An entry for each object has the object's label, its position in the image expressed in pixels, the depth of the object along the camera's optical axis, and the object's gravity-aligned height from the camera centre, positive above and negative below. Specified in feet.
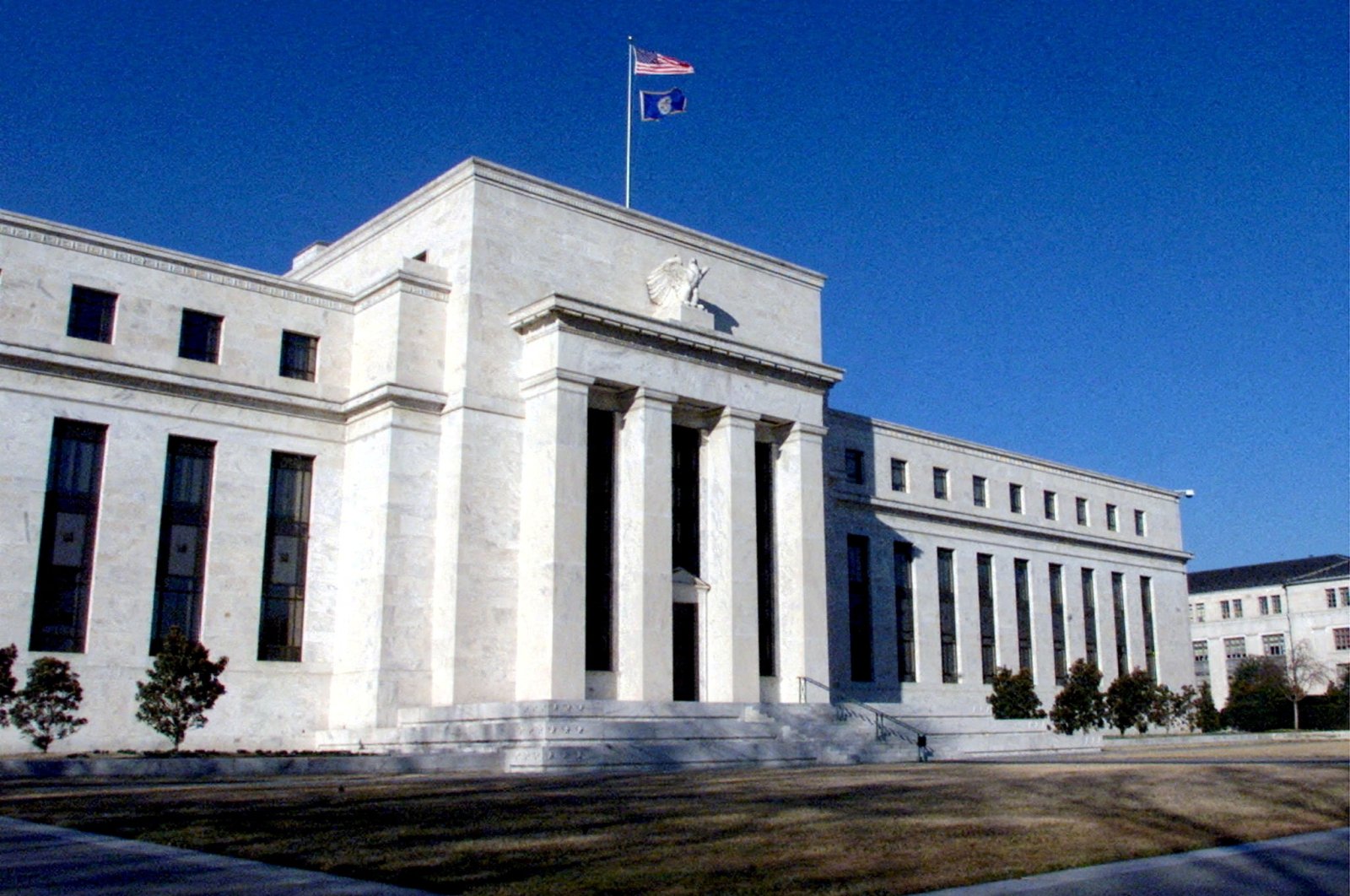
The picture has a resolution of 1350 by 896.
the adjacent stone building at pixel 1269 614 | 348.59 +25.59
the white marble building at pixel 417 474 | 114.52 +22.35
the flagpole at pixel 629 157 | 151.74 +65.05
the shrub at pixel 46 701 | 100.32 +0.17
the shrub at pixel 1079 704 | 171.01 -0.04
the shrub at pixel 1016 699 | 169.07 +0.73
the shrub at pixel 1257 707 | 241.55 -0.49
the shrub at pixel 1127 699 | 182.91 +0.69
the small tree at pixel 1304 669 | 325.19 +9.03
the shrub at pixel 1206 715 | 216.33 -1.86
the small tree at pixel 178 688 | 102.17 +1.26
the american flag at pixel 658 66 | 146.72 +72.67
